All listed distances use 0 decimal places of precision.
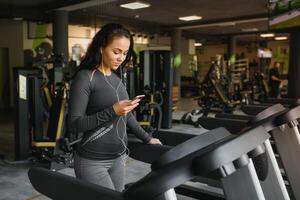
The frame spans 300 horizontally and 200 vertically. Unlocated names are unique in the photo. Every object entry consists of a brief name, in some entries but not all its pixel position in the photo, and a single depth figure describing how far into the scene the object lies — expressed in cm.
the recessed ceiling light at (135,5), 873
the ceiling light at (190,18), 1117
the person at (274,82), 1145
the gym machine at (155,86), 667
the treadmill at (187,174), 75
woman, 158
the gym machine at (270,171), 163
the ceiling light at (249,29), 1484
